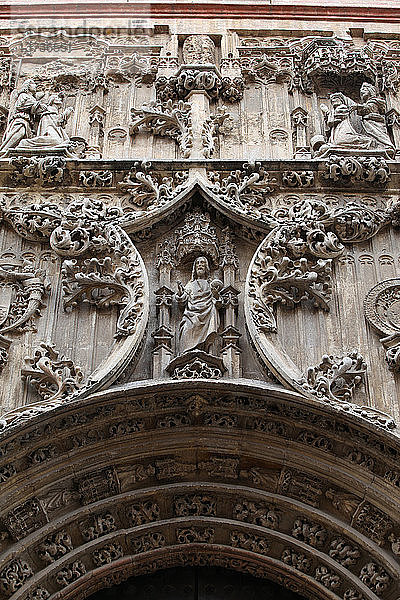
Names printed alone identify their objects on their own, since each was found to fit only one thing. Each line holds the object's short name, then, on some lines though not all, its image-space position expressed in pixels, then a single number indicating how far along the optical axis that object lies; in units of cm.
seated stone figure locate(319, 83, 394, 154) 1109
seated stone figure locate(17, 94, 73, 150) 1109
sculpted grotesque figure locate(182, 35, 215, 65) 1245
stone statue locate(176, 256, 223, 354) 916
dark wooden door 894
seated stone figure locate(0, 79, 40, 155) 1120
